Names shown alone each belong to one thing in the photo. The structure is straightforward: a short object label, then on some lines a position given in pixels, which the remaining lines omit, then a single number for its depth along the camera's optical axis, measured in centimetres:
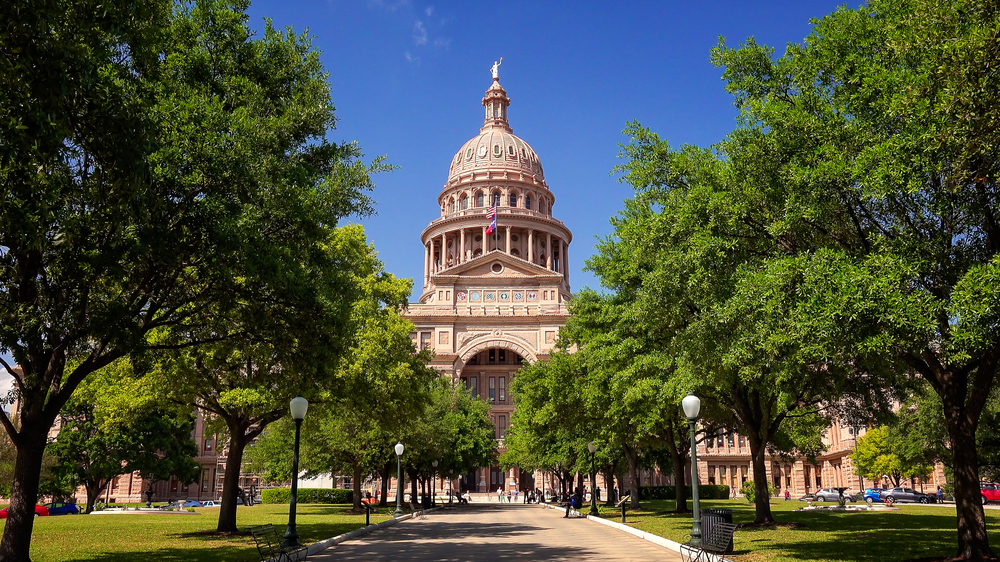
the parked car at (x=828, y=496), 6097
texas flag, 10694
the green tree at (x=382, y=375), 2603
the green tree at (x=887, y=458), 5866
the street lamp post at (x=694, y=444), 1706
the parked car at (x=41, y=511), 4522
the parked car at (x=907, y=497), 5950
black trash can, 1622
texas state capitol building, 8994
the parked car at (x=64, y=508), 4926
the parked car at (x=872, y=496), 5836
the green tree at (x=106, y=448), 5541
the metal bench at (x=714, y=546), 1412
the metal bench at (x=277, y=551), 1505
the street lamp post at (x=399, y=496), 3647
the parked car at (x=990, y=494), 5358
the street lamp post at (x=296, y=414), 1819
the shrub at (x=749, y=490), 6575
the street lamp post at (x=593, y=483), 3478
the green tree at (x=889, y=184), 1136
